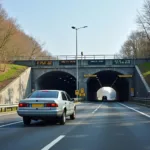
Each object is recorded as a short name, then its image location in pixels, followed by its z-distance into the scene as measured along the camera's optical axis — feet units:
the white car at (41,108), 53.06
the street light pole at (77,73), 202.54
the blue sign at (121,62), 212.23
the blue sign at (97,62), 213.46
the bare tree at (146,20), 220.84
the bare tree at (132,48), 334.15
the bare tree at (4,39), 176.14
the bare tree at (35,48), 310.98
